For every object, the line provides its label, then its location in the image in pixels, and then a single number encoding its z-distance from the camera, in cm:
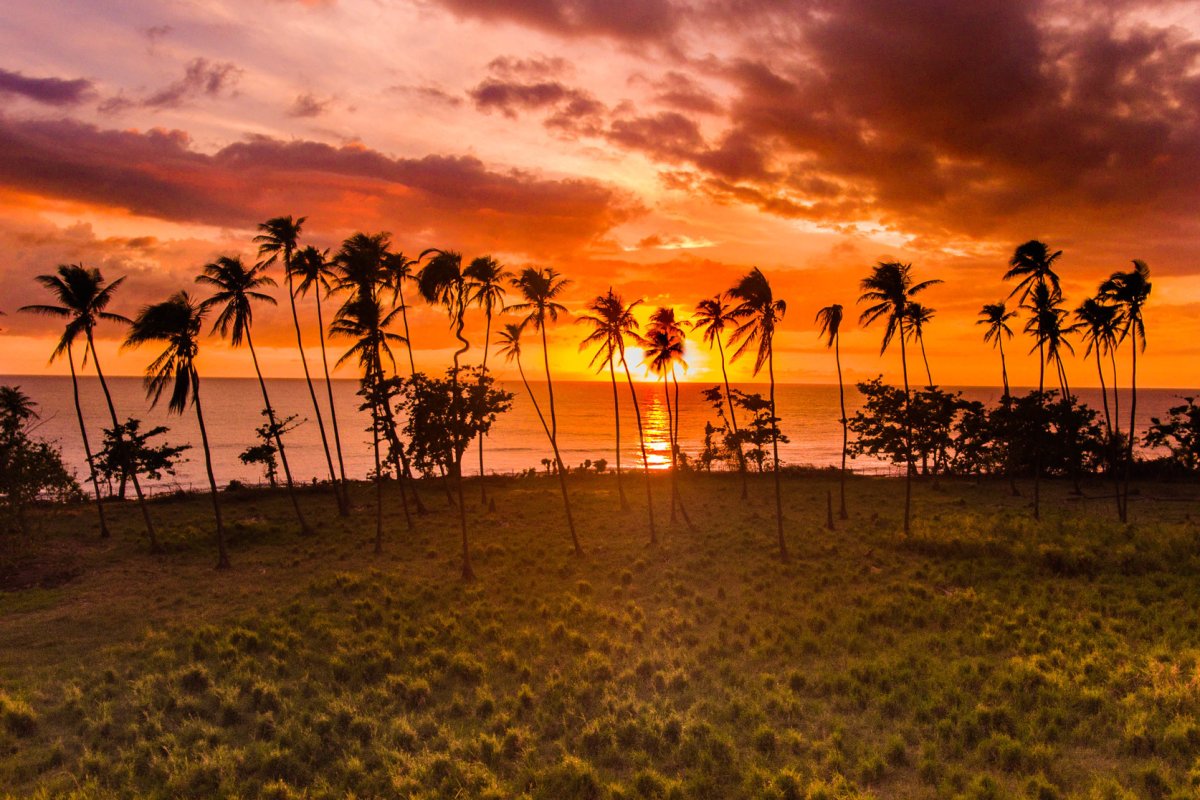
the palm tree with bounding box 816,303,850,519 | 3356
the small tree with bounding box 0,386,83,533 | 2952
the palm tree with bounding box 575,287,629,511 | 3472
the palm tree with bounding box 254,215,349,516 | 3519
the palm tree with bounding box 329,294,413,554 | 3691
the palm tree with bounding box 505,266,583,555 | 3198
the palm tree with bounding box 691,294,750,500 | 3825
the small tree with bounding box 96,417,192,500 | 4044
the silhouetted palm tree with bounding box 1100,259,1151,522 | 3472
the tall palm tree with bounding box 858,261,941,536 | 3378
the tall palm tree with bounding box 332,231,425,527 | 3531
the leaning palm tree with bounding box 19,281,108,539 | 3291
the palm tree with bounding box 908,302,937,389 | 4297
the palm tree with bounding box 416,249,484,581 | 2964
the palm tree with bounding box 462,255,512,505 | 3183
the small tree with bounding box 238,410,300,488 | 4202
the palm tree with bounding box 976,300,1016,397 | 4860
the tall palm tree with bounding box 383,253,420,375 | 3738
